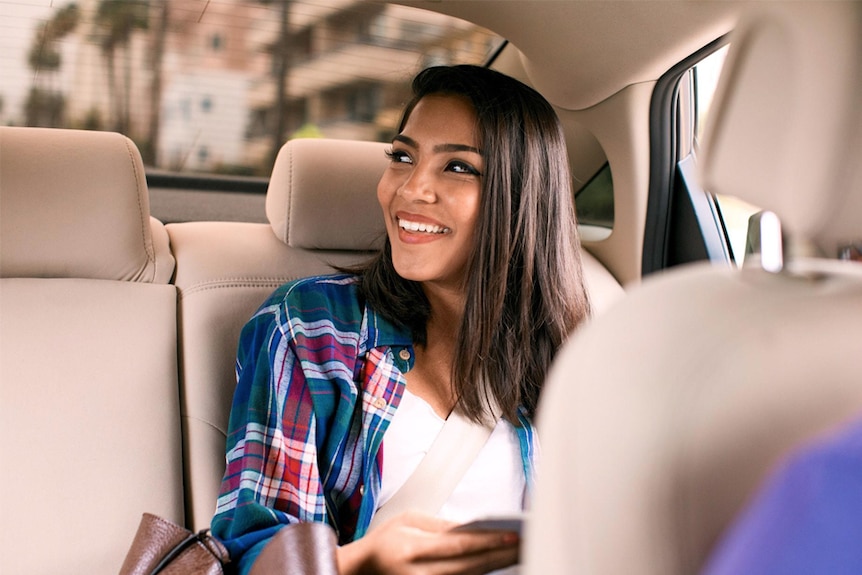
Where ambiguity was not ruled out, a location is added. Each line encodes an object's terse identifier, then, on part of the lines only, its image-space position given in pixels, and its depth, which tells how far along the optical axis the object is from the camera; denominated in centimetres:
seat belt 150
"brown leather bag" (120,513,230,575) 119
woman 146
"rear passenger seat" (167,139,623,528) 167
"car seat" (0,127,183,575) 151
